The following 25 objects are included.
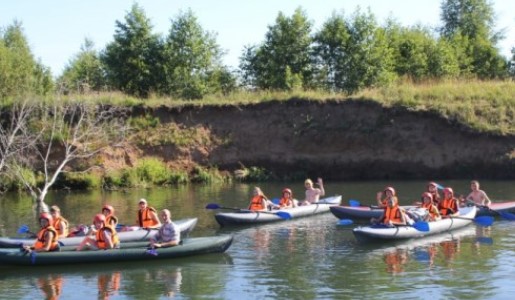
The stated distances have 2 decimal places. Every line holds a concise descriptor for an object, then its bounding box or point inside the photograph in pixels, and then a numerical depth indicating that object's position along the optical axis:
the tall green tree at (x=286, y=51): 38.81
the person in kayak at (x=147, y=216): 16.59
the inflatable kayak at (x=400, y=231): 15.94
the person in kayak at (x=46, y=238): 14.33
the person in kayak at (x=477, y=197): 20.42
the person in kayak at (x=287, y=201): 20.83
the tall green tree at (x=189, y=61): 38.66
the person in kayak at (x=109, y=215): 15.07
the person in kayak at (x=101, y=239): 14.63
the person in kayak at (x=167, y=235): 14.84
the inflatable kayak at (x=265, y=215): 19.05
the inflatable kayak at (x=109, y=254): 14.12
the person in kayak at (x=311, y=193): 21.88
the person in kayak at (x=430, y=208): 17.50
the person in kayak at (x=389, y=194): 16.48
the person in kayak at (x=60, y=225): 15.68
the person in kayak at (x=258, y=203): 20.12
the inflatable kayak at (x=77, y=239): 15.28
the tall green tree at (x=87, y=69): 51.69
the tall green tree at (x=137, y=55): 39.28
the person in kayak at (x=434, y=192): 19.27
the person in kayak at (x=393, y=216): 16.58
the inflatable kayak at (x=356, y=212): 19.56
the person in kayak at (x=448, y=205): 18.65
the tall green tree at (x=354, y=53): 37.84
